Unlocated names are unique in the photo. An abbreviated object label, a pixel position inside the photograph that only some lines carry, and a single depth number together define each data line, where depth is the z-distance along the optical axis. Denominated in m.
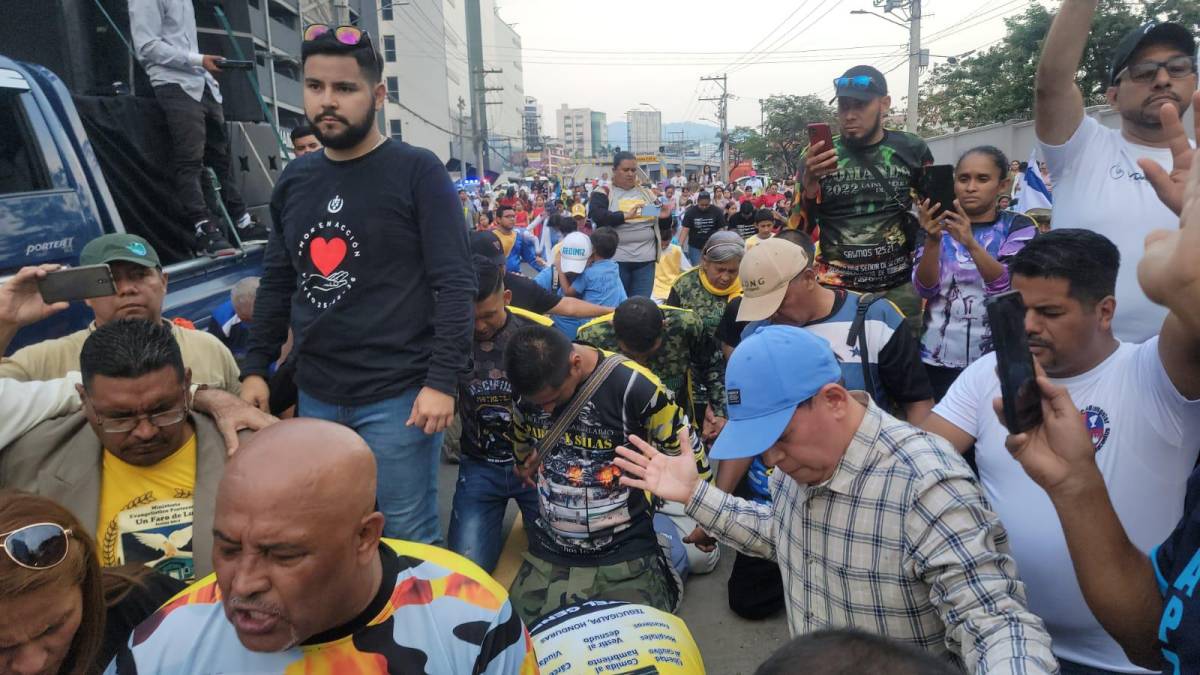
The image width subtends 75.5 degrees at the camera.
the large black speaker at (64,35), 5.07
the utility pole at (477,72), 45.38
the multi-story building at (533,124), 109.16
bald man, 1.46
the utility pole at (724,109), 58.12
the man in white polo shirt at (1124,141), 2.79
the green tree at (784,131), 51.94
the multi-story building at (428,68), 55.59
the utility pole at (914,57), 23.00
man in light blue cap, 1.80
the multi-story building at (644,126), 190.96
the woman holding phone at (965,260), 3.70
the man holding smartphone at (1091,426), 1.99
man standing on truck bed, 4.73
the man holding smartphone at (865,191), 3.75
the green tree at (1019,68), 22.50
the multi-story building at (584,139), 181.62
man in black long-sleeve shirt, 2.60
